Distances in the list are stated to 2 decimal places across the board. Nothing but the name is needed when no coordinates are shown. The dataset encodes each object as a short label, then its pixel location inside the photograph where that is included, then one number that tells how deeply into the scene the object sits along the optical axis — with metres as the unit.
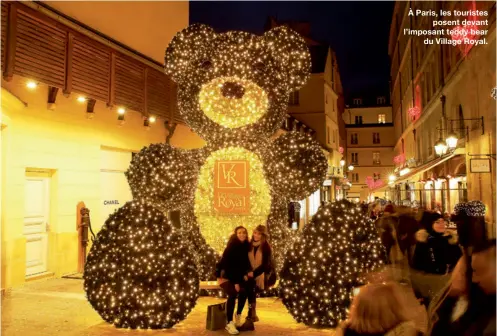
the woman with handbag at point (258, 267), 5.82
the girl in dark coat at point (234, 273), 5.67
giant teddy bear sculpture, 6.66
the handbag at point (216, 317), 5.72
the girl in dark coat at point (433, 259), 5.16
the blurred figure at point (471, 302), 2.48
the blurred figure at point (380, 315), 2.40
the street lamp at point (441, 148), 14.20
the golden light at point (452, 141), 13.48
